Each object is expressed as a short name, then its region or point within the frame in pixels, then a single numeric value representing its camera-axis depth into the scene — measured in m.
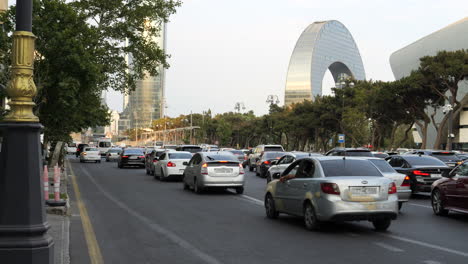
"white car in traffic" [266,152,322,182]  25.00
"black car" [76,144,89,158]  68.20
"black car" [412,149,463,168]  27.06
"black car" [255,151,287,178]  32.38
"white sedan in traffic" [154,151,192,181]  27.44
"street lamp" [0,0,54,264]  6.20
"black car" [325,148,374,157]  25.61
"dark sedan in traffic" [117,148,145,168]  42.88
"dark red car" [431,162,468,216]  13.84
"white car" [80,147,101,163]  54.56
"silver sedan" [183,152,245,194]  20.69
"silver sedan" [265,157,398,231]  11.09
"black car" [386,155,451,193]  19.77
